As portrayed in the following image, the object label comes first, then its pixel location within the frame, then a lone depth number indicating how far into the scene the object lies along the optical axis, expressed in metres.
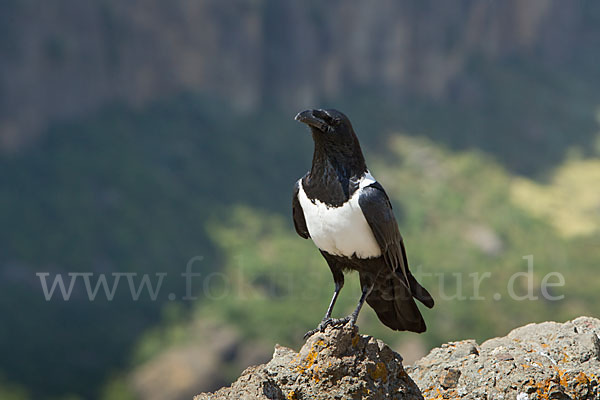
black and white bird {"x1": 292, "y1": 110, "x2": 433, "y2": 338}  13.98
